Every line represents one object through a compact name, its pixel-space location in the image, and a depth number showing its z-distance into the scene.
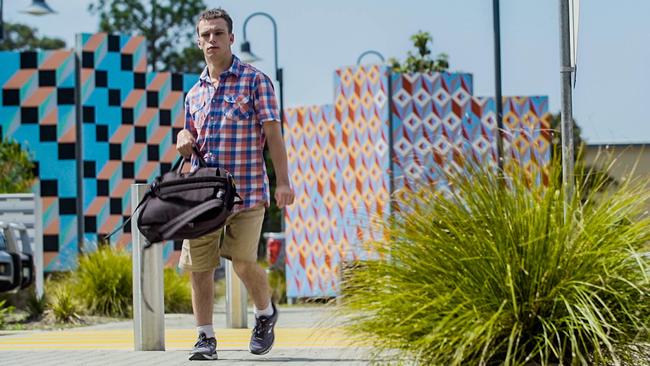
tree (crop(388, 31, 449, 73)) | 36.34
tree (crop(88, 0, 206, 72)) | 65.81
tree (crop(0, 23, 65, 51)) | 73.50
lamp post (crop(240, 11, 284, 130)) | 27.08
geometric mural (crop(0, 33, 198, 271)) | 23.47
